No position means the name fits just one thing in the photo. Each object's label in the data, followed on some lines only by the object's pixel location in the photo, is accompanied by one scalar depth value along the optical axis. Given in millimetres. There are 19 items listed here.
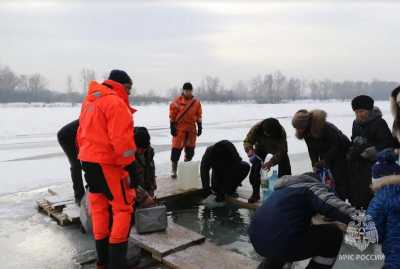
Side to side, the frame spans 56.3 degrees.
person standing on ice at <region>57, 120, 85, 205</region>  4703
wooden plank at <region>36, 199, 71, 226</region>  4602
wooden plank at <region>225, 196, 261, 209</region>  4996
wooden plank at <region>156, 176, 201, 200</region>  5263
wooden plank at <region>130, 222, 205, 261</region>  3467
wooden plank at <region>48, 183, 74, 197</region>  5691
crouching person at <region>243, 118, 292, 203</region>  4914
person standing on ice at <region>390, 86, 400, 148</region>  2883
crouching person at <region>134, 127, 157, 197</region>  3963
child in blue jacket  2279
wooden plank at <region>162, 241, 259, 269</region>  3174
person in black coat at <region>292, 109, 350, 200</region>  4195
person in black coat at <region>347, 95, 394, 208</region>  3955
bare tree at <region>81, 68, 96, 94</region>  105031
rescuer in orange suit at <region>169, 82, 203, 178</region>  6402
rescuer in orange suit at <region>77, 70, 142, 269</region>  2969
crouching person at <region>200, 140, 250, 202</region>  5172
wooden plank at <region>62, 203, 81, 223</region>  4581
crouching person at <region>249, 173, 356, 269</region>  2330
